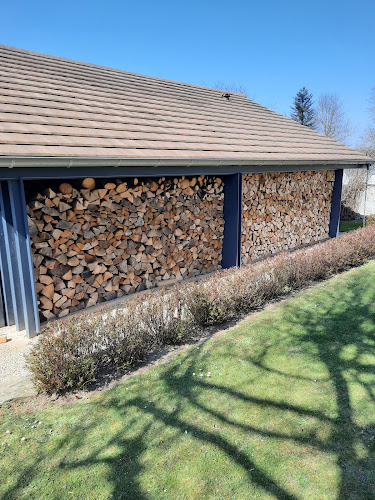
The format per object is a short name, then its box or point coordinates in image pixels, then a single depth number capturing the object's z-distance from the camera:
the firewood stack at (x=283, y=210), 7.17
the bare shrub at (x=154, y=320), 3.18
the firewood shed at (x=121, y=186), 4.15
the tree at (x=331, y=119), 33.56
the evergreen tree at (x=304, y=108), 34.09
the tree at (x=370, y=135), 29.77
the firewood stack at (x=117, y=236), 4.46
